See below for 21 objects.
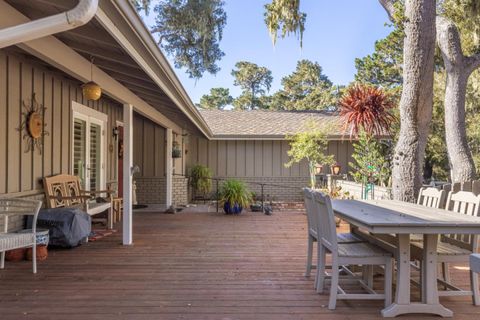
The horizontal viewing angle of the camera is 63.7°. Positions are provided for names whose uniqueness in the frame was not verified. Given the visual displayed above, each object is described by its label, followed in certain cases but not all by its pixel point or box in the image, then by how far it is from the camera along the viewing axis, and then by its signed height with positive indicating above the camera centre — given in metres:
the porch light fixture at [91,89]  4.48 +0.82
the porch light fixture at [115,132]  8.96 +0.64
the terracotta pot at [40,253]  4.64 -1.14
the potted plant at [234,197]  9.02 -0.88
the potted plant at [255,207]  9.73 -1.20
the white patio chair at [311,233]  3.82 -0.76
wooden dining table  2.89 -0.55
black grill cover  5.09 -0.88
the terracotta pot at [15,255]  4.59 -1.15
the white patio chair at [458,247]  3.25 -0.77
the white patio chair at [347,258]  3.16 -0.80
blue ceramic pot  9.02 -1.13
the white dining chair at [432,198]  4.18 -0.42
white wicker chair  3.77 -0.77
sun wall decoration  5.07 +0.46
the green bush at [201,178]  11.59 -0.55
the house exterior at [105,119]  3.03 +0.76
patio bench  5.55 -0.55
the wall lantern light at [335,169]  10.54 -0.24
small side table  7.65 -1.01
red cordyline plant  8.94 +1.22
